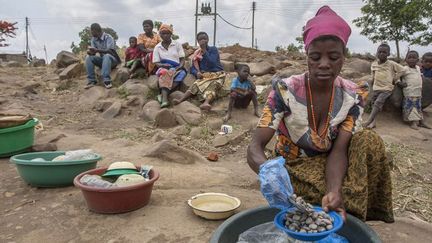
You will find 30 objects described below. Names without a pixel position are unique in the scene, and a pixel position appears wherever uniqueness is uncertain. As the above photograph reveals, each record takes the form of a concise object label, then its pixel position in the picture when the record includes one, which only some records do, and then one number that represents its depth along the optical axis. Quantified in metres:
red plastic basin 2.27
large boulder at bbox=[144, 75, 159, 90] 6.59
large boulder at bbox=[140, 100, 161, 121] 5.70
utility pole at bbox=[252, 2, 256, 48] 18.83
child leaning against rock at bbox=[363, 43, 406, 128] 5.68
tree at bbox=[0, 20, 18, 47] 10.13
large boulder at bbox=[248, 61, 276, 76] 7.60
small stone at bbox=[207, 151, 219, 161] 4.05
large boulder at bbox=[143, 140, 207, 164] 3.59
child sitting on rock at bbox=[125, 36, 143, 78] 7.18
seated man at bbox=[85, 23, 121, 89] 7.11
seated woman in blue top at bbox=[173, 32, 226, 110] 5.98
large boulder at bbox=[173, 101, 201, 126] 5.39
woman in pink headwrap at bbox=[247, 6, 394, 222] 1.72
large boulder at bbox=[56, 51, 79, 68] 9.45
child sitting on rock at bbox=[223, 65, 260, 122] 5.46
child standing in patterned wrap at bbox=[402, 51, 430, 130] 5.79
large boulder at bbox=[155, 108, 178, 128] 5.29
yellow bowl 2.24
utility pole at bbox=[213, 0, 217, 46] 16.59
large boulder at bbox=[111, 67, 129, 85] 7.30
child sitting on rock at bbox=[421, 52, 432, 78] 6.27
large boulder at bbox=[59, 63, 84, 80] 8.33
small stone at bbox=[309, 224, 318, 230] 1.42
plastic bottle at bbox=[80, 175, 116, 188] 2.34
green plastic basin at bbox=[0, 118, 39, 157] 3.53
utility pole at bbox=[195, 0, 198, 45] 16.64
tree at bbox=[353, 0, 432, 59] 9.89
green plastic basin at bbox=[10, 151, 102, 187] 2.70
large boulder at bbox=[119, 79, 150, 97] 6.66
